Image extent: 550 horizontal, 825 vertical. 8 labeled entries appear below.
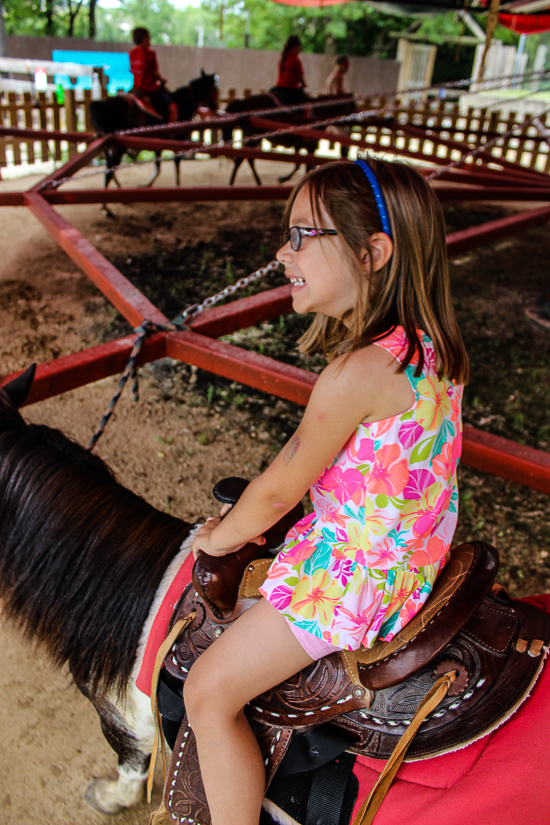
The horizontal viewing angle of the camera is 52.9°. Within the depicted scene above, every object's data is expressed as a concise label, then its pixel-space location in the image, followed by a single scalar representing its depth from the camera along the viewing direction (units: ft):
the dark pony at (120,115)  18.34
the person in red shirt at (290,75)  26.35
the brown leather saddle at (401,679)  3.20
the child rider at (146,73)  21.30
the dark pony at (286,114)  23.29
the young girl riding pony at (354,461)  3.09
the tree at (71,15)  72.51
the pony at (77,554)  3.93
